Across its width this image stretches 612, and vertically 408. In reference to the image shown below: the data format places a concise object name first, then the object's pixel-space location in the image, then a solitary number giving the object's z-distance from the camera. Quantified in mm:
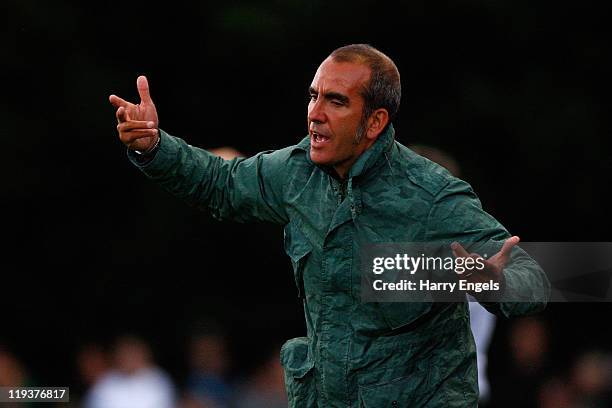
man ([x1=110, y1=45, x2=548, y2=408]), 10445
